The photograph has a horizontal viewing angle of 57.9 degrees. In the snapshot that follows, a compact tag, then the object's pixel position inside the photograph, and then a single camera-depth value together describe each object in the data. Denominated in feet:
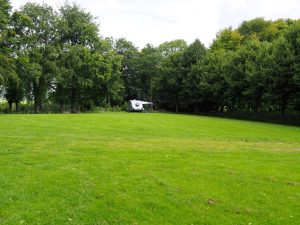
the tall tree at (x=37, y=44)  127.45
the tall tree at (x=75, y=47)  140.09
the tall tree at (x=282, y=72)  97.09
